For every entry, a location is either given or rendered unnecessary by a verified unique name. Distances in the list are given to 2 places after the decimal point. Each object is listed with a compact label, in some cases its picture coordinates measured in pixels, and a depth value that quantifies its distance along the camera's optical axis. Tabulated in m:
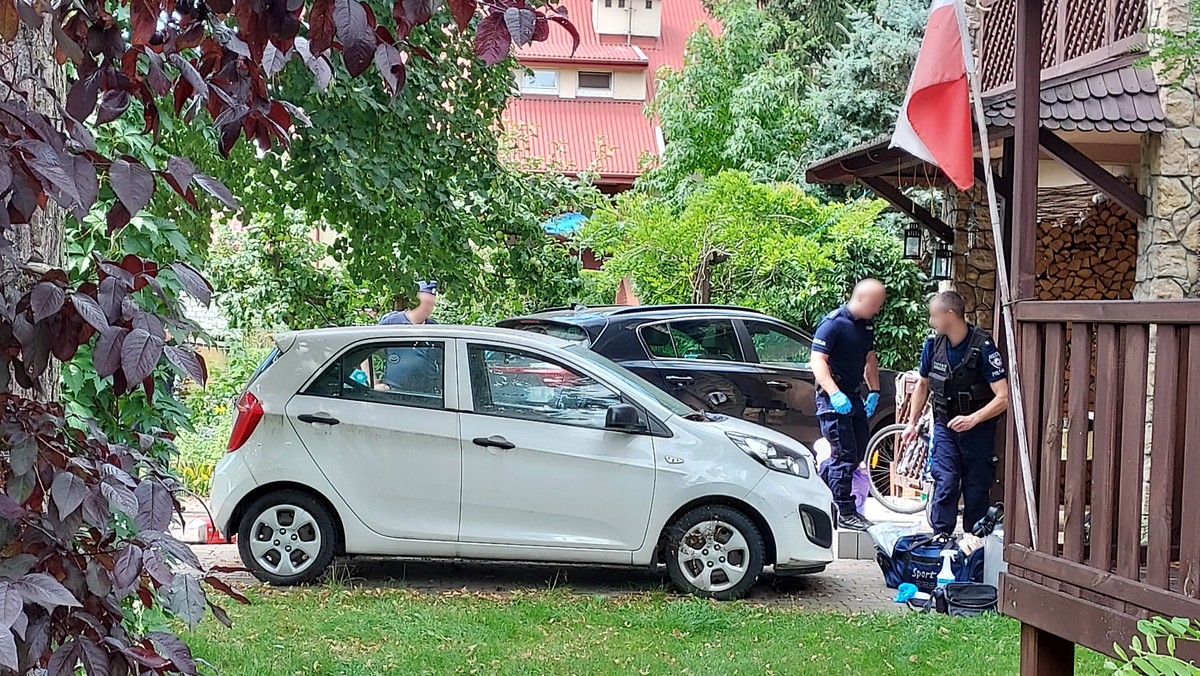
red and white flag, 5.30
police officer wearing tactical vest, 7.50
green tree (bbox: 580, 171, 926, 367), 14.17
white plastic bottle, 7.24
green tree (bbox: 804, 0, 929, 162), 19.55
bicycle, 9.88
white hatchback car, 7.50
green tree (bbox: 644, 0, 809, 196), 19.55
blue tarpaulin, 9.94
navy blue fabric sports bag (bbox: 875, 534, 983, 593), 7.22
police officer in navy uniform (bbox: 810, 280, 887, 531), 9.04
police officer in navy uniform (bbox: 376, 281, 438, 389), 7.73
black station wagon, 11.03
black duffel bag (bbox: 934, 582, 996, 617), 7.00
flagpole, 4.45
